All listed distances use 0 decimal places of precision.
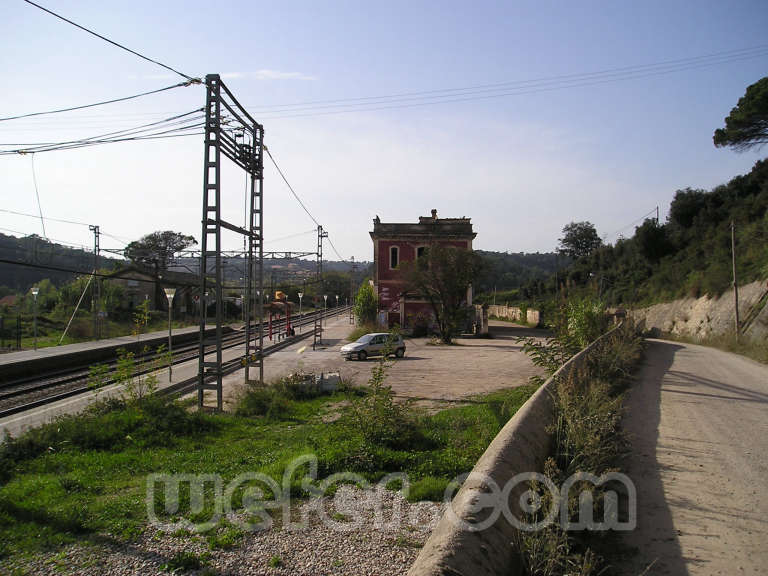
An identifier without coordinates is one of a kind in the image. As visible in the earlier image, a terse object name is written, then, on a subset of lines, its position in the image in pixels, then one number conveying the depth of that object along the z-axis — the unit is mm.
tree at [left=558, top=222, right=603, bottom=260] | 88406
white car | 27156
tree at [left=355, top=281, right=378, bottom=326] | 44406
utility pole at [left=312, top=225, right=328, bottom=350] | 37469
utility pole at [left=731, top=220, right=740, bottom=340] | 26952
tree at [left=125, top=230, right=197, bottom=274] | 83525
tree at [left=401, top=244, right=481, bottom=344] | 36594
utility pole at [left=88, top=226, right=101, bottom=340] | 33344
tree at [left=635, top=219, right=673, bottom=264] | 51031
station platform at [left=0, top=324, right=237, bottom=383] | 20470
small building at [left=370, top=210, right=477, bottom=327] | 46719
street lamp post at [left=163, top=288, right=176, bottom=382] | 18812
